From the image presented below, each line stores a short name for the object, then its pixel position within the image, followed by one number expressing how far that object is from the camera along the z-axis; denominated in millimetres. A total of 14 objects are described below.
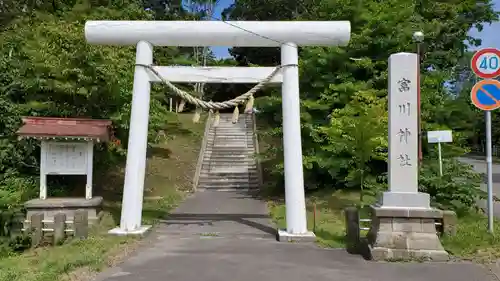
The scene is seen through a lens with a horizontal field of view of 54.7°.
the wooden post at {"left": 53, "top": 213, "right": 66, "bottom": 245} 11352
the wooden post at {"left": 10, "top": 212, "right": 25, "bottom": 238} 13122
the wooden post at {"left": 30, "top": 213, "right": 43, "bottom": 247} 11773
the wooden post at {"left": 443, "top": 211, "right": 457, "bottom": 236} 9414
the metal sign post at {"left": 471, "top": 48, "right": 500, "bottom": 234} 9242
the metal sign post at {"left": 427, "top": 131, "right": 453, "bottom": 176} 14405
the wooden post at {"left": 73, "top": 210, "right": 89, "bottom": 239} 10820
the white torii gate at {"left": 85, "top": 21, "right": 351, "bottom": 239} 10641
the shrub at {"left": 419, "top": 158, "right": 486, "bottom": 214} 12594
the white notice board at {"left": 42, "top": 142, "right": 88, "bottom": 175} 13391
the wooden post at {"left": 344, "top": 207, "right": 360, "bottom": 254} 9492
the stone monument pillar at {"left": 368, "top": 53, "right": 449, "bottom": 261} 8180
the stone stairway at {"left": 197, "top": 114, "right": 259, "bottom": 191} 22156
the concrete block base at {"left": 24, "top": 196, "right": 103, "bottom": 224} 12812
